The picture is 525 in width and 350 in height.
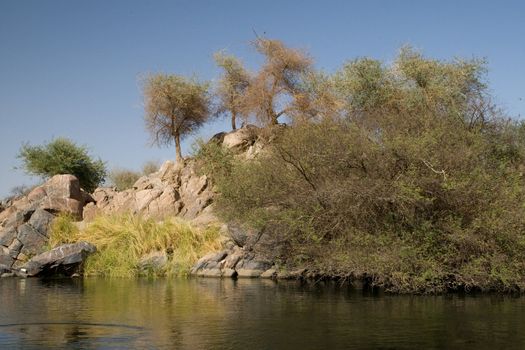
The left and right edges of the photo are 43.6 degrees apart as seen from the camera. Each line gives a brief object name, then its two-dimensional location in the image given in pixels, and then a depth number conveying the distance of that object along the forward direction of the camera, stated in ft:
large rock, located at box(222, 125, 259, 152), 131.23
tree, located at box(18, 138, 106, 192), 147.84
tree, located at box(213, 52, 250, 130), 138.92
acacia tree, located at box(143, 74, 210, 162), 136.05
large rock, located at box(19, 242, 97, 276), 94.22
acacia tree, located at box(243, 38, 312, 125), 131.03
